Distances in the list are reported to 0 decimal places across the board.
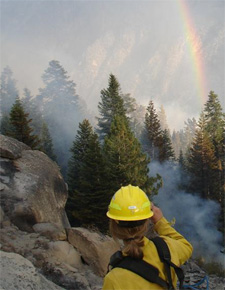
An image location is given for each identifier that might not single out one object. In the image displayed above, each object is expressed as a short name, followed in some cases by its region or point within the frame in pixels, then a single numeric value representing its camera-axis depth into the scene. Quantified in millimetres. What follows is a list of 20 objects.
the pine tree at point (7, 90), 53656
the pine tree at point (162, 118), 99712
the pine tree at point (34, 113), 41875
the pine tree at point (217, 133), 30723
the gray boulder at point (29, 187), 10938
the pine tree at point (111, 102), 28016
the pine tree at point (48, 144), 30788
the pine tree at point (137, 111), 42375
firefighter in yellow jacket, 2158
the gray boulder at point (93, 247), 9930
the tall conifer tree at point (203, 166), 31094
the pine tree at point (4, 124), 33531
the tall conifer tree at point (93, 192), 16703
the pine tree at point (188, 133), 84338
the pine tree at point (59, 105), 40000
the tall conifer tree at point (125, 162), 18031
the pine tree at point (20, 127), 19188
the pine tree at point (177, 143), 90444
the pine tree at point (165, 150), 36628
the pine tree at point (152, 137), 36500
